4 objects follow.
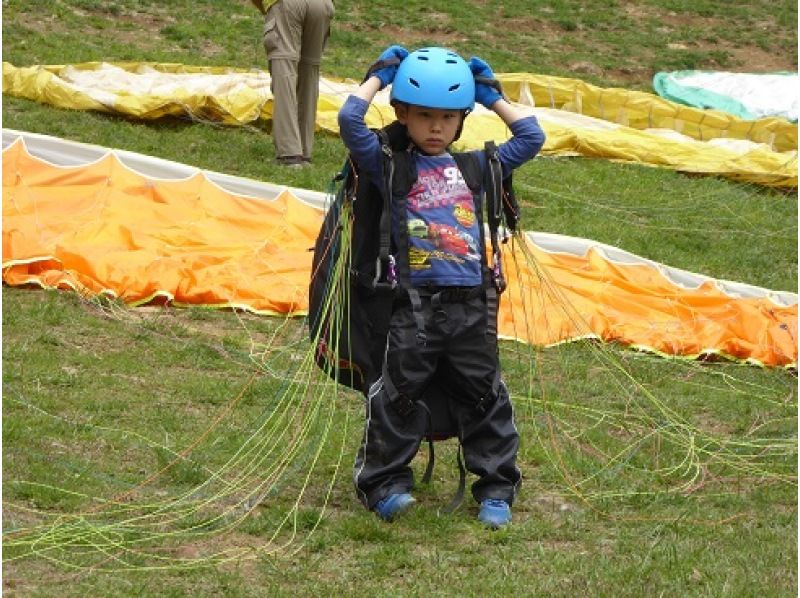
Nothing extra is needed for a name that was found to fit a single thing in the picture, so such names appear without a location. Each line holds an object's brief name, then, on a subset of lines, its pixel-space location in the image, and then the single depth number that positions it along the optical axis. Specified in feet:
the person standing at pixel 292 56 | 68.44
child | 32.68
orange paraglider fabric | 49.85
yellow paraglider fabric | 75.10
